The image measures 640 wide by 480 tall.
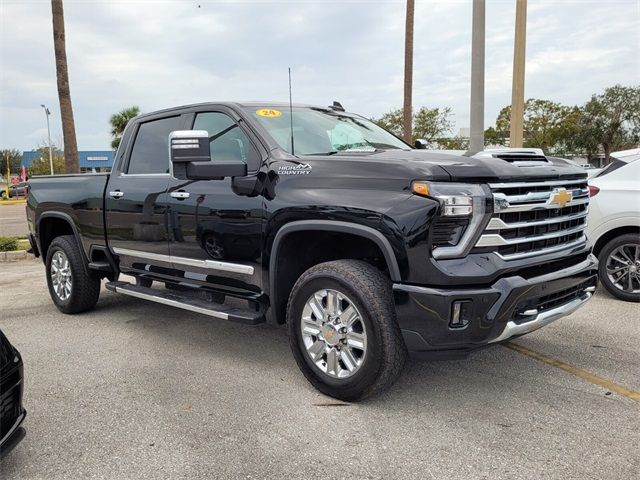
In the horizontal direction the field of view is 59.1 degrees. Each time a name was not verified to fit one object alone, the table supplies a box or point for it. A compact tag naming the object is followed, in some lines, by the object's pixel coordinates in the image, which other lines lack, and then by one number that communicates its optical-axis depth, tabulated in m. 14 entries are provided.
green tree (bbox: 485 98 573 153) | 41.97
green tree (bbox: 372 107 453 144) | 31.94
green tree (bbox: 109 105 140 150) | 43.31
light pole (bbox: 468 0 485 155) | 9.08
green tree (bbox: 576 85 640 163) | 37.72
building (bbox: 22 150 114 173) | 68.06
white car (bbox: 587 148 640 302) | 5.95
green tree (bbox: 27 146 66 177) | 54.78
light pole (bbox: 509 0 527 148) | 9.35
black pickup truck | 3.15
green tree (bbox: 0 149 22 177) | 83.00
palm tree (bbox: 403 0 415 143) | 15.16
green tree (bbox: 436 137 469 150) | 26.88
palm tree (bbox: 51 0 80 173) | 12.68
